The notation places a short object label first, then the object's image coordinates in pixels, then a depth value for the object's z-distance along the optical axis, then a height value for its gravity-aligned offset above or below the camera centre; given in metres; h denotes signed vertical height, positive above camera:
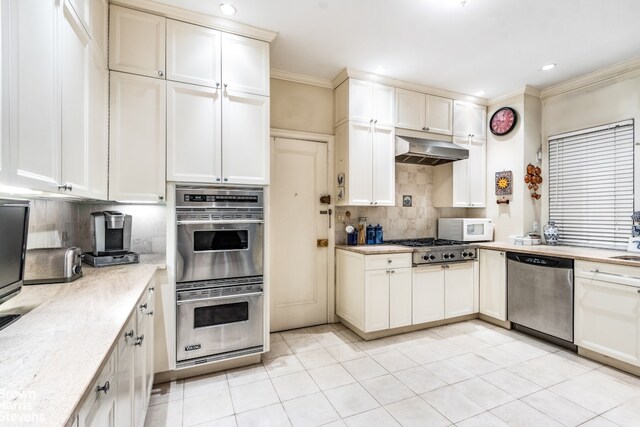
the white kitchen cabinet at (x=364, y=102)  3.28 +1.27
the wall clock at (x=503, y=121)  3.72 +1.20
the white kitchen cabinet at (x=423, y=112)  3.53 +1.26
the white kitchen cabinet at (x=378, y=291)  3.06 -0.79
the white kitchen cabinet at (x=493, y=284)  3.40 -0.79
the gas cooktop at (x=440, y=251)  3.25 -0.40
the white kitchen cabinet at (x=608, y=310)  2.40 -0.80
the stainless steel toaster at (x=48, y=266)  1.61 -0.27
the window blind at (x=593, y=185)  3.09 +0.34
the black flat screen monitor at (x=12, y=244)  1.20 -0.12
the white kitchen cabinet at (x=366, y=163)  3.29 +0.59
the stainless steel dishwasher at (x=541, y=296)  2.83 -0.80
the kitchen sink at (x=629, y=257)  2.54 -0.36
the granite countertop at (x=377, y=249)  3.06 -0.35
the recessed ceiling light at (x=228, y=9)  2.25 +1.57
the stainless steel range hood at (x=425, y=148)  3.34 +0.76
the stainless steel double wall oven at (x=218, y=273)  2.36 -0.47
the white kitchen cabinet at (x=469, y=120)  3.87 +1.25
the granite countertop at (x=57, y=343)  0.65 -0.40
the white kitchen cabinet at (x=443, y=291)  3.30 -0.86
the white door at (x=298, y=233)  3.33 -0.20
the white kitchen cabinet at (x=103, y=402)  0.80 -0.56
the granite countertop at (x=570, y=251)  2.57 -0.36
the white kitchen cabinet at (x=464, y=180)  3.88 +0.47
